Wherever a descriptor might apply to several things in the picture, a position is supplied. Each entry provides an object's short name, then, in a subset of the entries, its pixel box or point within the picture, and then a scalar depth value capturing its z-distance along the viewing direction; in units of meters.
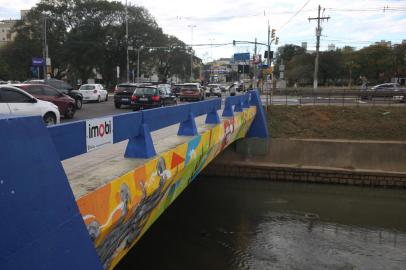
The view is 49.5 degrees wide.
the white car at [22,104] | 12.41
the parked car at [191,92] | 37.53
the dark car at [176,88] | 45.41
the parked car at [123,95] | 27.41
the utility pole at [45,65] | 42.34
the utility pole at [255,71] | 44.93
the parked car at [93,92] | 34.47
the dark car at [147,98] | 24.70
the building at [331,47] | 98.31
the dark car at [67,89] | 25.98
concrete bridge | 2.30
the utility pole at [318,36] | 54.09
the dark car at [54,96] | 17.70
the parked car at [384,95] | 27.41
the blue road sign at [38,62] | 45.63
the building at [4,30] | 126.19
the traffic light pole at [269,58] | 35.09
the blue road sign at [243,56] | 44.50
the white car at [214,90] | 55.63
